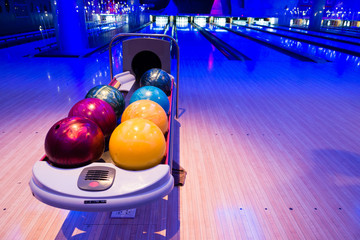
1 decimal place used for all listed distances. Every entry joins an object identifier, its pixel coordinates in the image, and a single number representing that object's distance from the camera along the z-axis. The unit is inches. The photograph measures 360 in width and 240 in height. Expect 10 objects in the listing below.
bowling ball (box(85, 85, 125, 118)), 62.2
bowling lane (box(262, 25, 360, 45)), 362.7
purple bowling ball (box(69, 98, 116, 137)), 51.9
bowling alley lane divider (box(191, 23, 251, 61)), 227.8
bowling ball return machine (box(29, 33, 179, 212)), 36.8
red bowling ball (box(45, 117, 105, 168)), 40.7
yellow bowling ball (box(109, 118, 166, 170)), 41.7
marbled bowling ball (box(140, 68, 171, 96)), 80.1
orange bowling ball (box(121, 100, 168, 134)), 53.6
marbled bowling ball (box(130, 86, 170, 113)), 65.2
